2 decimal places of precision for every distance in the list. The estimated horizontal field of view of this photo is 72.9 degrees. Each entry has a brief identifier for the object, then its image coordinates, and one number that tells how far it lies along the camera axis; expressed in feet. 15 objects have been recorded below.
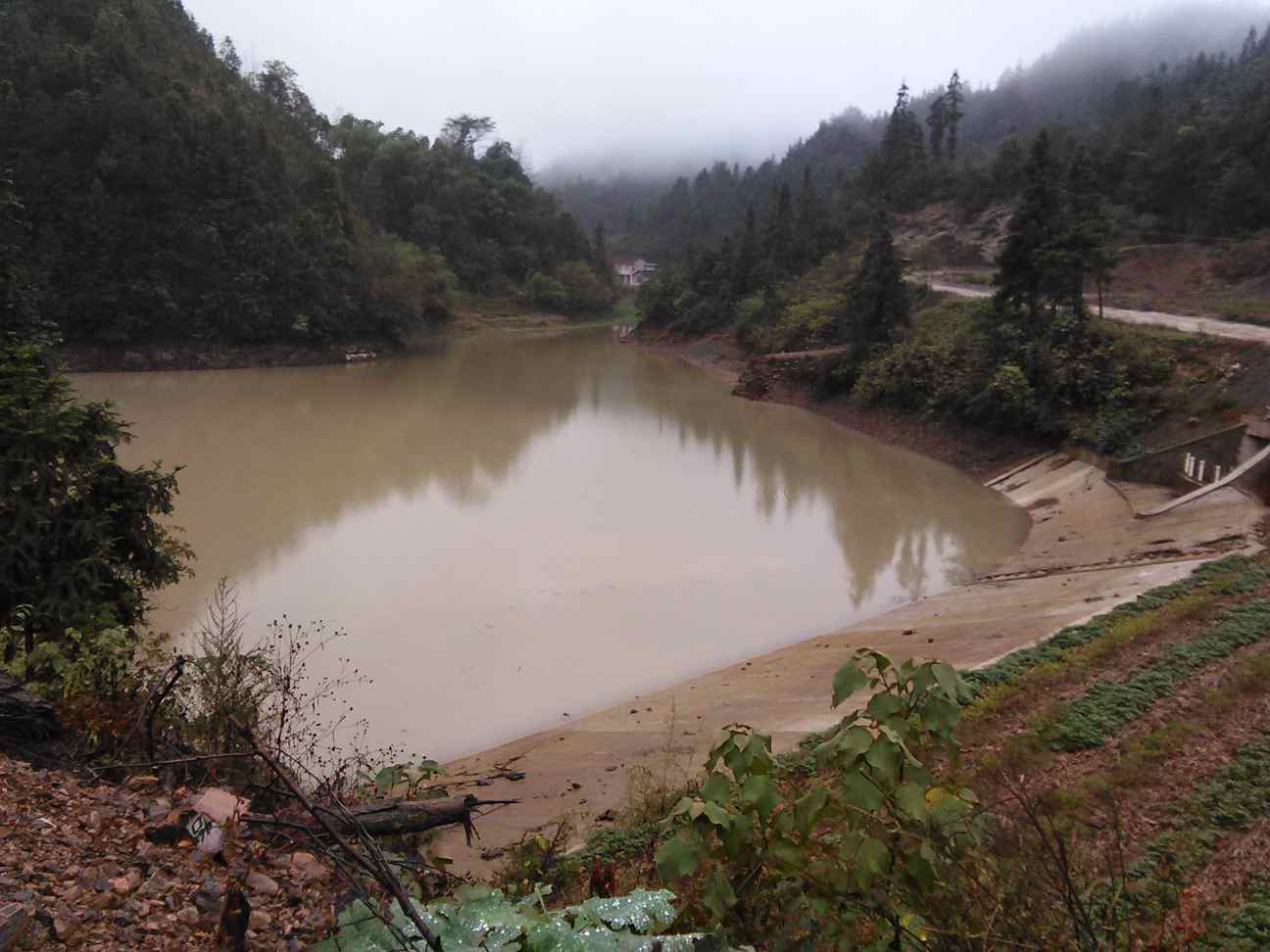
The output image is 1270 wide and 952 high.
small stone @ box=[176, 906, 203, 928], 8.15
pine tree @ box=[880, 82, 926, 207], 141.59
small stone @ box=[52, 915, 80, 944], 7.45
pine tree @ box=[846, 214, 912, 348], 79.15
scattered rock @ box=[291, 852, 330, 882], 9.80
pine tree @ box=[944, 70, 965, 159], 169.99
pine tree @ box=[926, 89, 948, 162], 169.97
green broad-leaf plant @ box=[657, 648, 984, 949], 6.52
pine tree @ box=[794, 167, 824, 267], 130.11
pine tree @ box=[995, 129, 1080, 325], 62.03
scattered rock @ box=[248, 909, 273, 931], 8.39
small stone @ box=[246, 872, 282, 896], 9.14
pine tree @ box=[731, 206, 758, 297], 128.98
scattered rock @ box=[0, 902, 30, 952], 6.98
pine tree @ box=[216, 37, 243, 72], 160.25
